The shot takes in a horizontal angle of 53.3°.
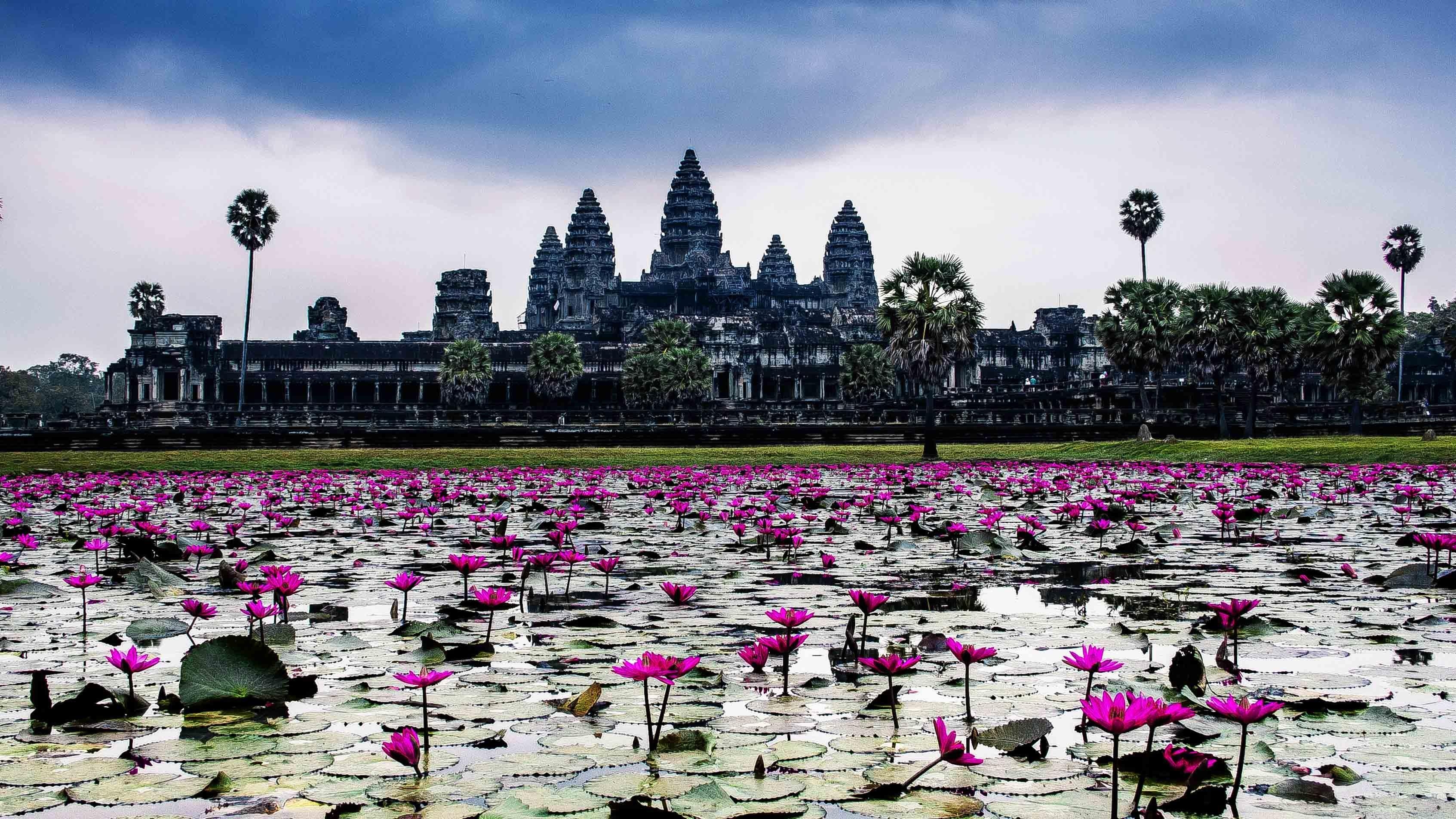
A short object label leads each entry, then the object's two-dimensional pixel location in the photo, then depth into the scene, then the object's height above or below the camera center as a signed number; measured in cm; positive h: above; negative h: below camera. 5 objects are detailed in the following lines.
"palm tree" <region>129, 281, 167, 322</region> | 11738 +706
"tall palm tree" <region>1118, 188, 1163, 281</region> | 8719 +1159
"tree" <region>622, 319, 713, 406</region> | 9556 +170
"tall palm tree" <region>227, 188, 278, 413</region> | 8588 +1018
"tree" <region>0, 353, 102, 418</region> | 12938 -24
